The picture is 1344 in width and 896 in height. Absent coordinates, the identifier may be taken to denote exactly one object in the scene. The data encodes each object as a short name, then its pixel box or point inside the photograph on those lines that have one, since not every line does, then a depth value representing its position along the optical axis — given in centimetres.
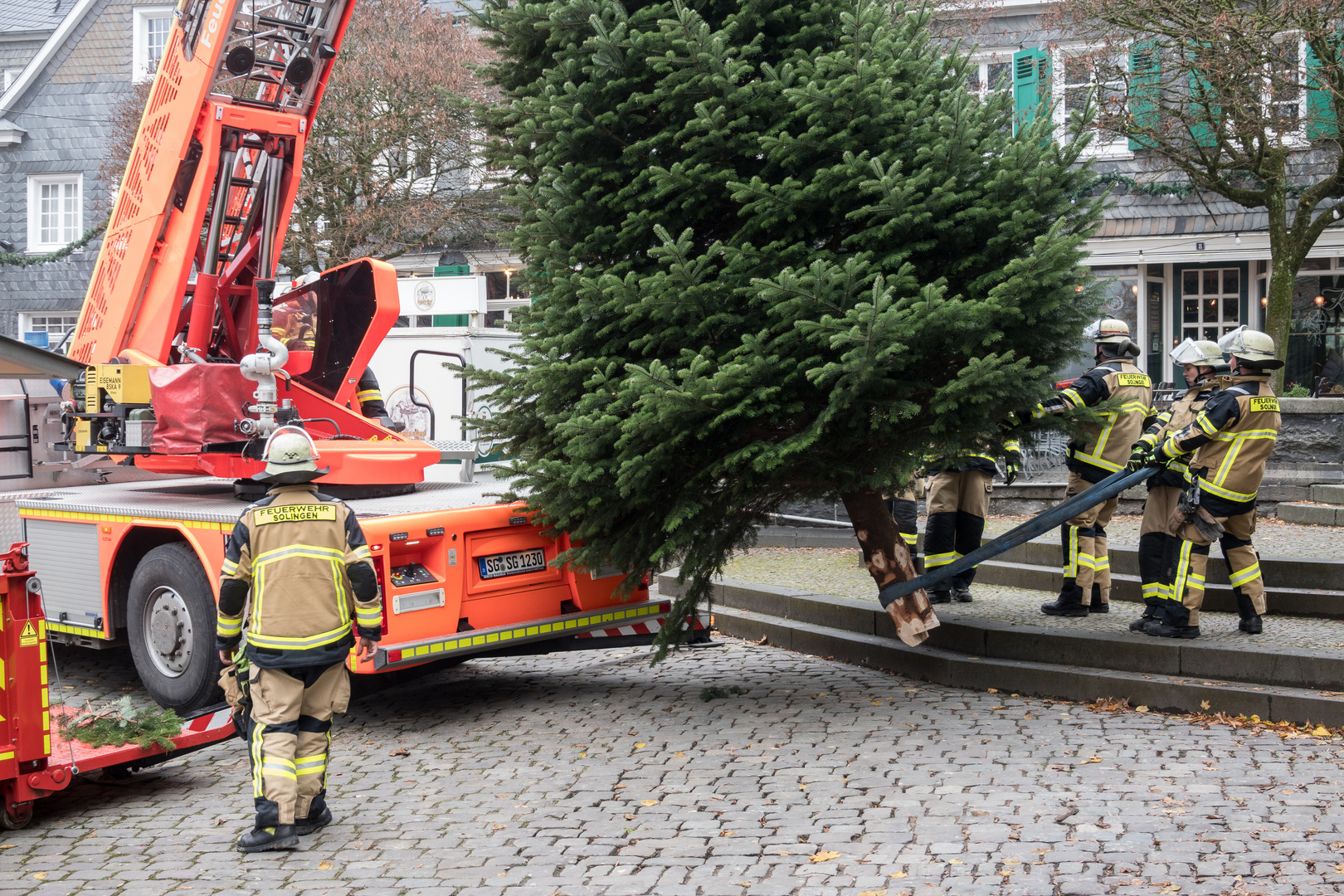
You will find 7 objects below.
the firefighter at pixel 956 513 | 853
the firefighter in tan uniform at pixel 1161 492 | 730
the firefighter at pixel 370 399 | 852
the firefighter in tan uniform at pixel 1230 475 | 702
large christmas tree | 577
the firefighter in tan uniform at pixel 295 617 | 510
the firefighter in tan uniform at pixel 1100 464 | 798
